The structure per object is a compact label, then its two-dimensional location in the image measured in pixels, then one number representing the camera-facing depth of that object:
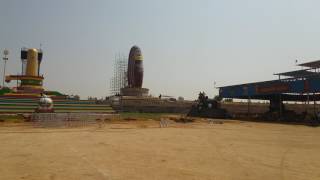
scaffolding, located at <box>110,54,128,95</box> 108.02
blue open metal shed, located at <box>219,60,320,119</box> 44.57
